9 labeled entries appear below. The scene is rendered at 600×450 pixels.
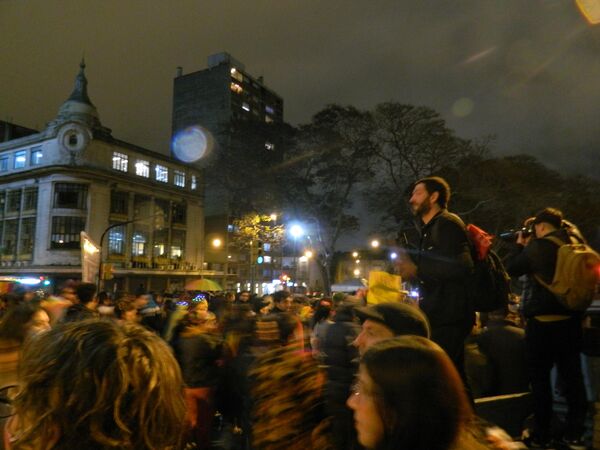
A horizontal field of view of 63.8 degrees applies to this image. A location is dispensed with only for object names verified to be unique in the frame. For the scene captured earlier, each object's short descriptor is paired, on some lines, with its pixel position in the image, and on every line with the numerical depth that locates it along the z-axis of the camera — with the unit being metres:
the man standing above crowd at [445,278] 3.02
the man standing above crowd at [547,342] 3.37
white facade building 46.00
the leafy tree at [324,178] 30.11
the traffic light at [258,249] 31.07
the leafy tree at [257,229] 33.53
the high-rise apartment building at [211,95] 75.19
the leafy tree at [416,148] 25.05
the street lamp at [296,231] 30.95
